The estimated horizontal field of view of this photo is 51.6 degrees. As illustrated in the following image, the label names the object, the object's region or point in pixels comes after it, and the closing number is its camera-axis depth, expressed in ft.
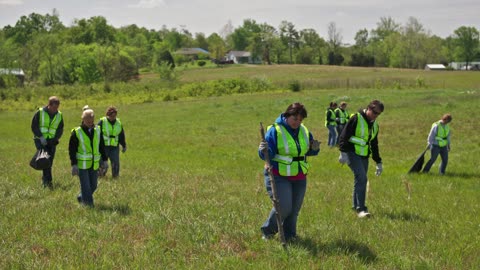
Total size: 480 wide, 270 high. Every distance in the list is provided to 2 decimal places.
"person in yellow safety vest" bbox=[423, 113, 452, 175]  46.14
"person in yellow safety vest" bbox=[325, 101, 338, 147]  68.95
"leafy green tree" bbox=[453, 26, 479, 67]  468.34
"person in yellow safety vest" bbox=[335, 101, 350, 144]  69.10
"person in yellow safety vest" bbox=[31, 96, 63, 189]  36.24
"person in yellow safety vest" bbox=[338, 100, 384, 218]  29.78
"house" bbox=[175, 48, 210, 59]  529.45
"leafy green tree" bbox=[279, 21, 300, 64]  470.39
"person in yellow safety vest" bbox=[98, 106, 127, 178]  42.09
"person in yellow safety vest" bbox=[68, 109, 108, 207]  30.48
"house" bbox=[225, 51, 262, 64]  524.11
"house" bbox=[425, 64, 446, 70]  427.74
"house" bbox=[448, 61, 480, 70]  445.29
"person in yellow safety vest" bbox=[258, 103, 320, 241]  22.65
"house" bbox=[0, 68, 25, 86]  283.38
